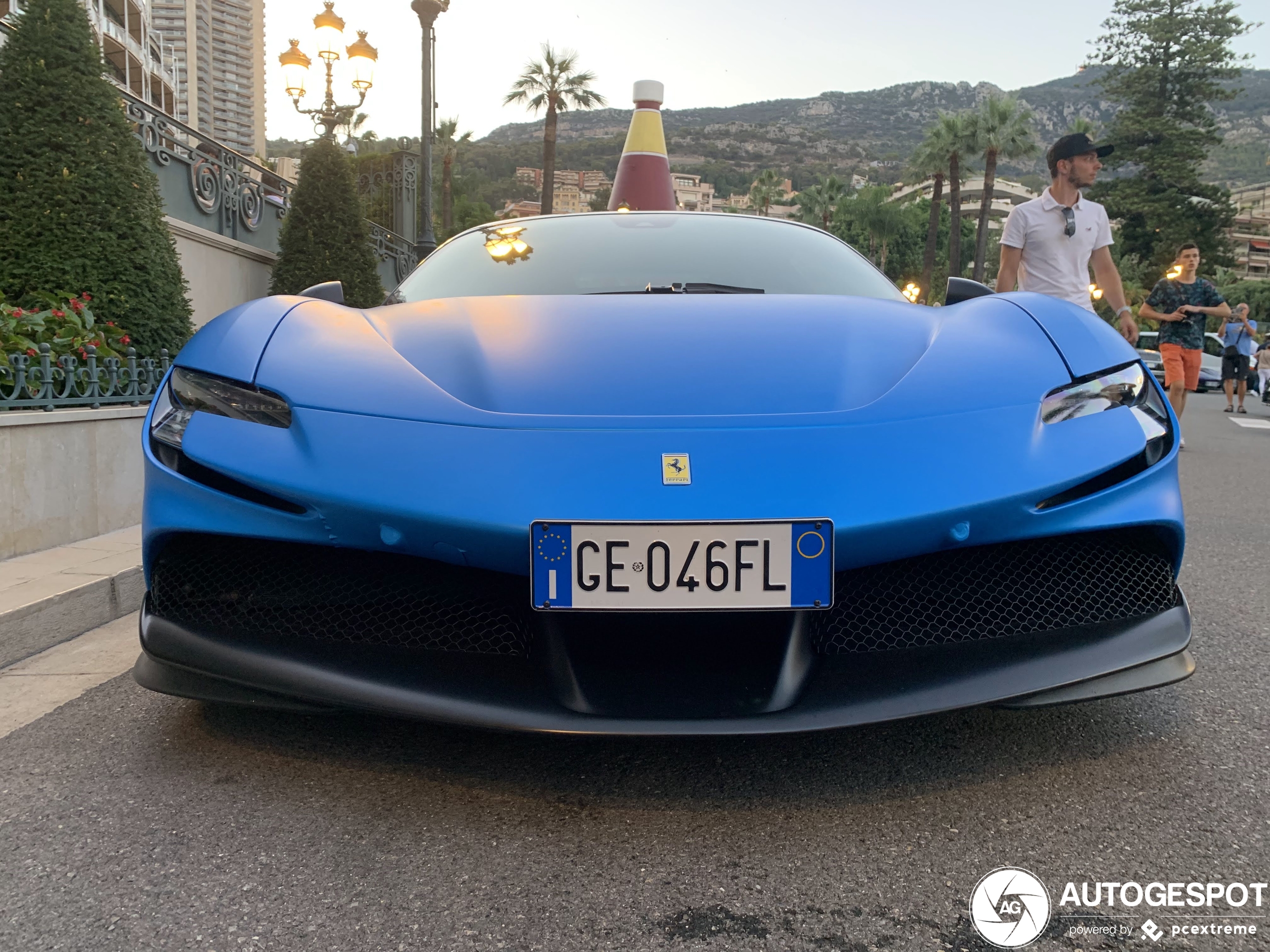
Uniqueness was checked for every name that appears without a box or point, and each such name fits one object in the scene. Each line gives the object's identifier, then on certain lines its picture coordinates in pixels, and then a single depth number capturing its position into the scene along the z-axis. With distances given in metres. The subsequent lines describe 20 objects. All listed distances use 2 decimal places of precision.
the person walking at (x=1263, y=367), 18.62
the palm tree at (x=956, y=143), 50.31
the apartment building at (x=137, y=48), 36.81
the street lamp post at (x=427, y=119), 10.38
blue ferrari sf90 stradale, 1.54
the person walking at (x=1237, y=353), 14.20
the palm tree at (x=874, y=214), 81.31
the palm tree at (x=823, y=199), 76.50
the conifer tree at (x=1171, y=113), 47.09
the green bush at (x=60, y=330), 4.20
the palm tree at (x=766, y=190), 79.88
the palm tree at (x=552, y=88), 36.16
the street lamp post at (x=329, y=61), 11.12
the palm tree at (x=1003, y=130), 49.16
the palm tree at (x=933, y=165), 51.31
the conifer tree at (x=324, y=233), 10.12
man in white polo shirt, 4.82
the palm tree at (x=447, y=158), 46.34
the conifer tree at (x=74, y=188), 5.00
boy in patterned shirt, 8.02
